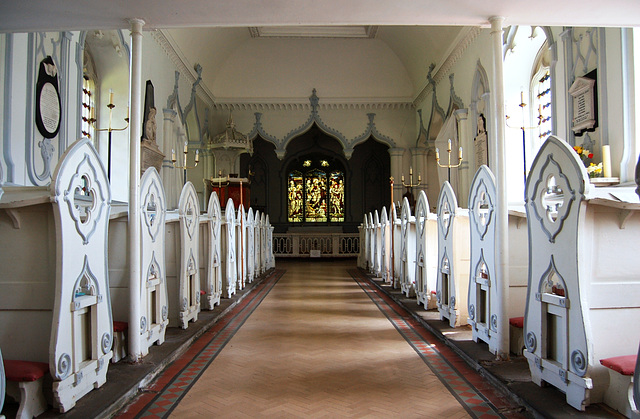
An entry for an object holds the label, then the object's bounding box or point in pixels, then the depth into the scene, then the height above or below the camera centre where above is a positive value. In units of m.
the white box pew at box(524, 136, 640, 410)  2.40 -0.32
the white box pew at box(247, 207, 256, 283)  9.12 -0.52
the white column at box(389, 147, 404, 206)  16.77 +1.88
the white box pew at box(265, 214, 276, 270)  12.92 -0.76
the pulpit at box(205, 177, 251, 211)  13.32 +0.94
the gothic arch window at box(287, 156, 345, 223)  20.75 +1.27
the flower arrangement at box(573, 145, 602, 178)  6.33 +0.77
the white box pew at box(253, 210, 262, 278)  10.11 -0.49
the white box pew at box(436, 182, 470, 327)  4.51 -0.38
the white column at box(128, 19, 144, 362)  3.41 +0.20
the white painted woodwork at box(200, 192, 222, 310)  5.62 -0.35
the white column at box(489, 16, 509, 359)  3.37 +0.14
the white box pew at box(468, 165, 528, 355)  3.51 -0.36
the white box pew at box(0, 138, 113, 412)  2.51 -0.31
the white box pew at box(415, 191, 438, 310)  5.52 -0.40
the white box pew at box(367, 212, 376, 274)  10.66 -0.63
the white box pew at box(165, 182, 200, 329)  4.54 -0.36
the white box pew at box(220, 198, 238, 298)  6.66 -0.40
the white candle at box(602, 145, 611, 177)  6.23 +0.74
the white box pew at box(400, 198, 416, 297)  6.49 -0.40
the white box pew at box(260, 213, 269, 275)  11.51 -0.60
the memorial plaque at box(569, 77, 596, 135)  6.73 +1.63
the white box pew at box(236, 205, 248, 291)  7.81 -0.39
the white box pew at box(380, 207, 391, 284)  8.64 -0.54
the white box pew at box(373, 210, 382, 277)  9.79 -0.59
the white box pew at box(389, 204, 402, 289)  7.54 -0.45
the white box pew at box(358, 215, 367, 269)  12.88 -0.86
